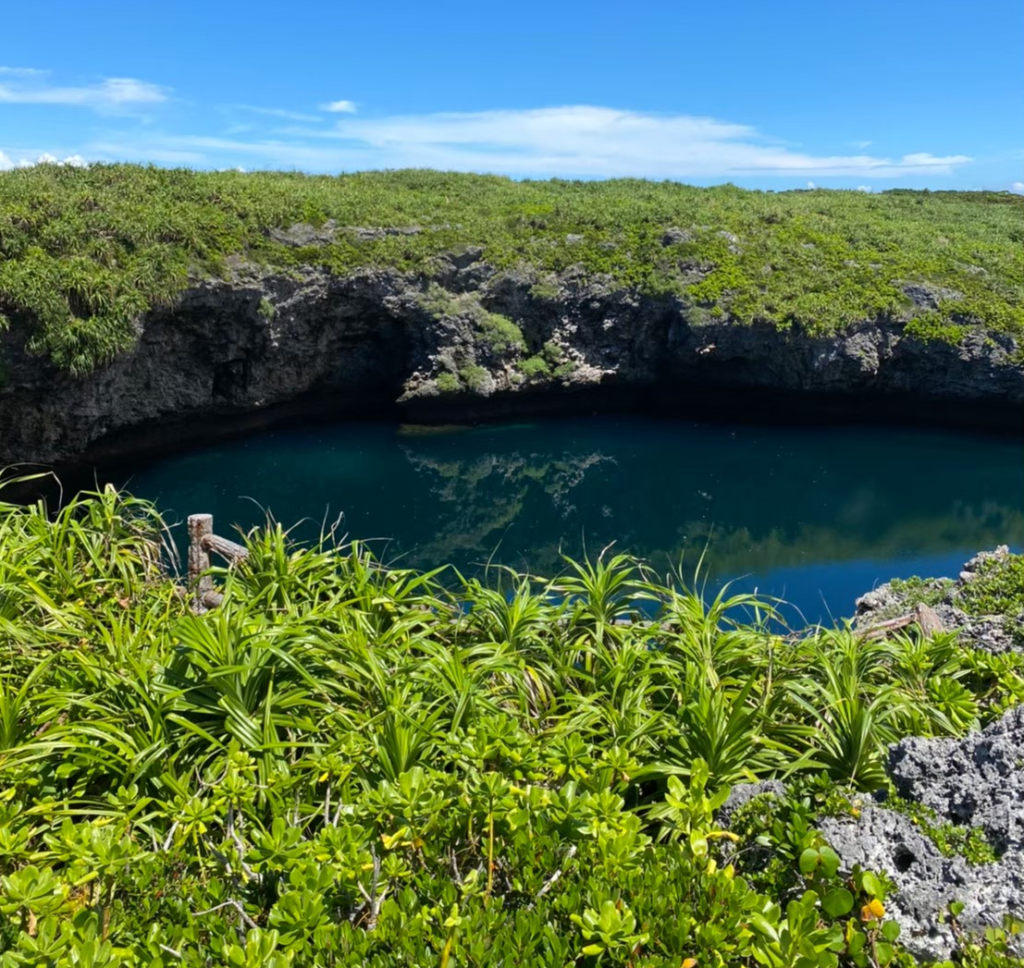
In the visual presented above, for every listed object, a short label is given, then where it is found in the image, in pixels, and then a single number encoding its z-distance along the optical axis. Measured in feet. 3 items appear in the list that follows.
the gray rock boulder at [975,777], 9.73
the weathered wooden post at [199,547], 22.79
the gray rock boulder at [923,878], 8.82
